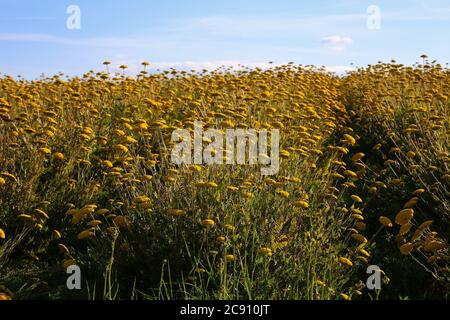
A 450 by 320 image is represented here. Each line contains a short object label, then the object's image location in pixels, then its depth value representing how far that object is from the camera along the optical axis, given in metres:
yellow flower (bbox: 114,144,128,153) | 4.07
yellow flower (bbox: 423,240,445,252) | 3.41
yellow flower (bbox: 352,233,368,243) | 3.70
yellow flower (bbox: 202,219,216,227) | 3.33
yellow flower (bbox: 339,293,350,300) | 3.06
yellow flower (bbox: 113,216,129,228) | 3.59
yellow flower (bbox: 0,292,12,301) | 2.61
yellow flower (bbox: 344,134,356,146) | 4.95
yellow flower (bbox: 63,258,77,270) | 3.37
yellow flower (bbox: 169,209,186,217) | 3.44
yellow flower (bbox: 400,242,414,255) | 3.41
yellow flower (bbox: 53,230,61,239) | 4.38
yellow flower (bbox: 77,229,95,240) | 3.52
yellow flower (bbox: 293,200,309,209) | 3.61
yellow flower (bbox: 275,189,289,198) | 3.61
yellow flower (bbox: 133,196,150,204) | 3.55
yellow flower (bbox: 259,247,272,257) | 3.13
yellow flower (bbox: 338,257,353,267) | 3.37
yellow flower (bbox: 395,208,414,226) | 3.38
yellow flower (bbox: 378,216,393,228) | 3.72
